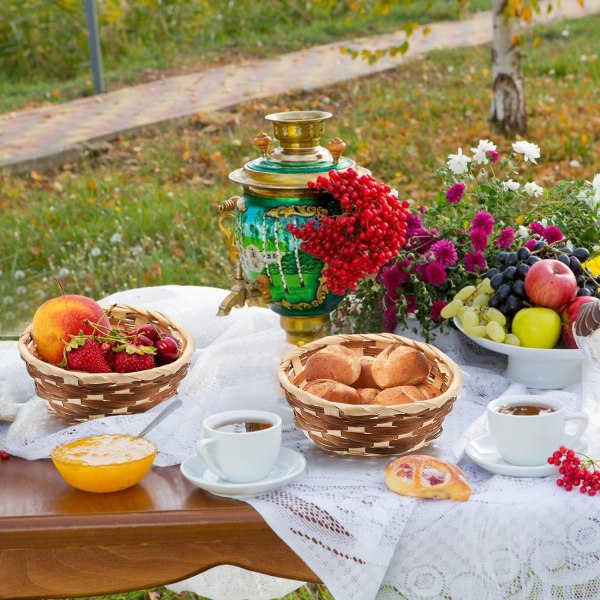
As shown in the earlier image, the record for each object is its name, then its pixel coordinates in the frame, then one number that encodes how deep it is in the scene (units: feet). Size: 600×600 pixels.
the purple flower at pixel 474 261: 8.57
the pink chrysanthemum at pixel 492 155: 9.15
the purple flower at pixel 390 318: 8.61
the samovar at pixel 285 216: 8.14
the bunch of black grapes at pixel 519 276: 8.24
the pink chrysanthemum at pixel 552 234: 8.68
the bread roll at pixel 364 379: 7.75
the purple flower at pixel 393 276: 8.51
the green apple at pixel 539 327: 8.10
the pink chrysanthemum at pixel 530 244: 8.54
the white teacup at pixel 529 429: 7.21
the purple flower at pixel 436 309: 8.47
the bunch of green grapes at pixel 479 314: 8.16
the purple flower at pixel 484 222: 8.48
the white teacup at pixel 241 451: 7.09
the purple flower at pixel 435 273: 8.45
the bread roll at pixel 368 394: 7.52
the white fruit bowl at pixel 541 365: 8.04
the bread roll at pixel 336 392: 7.45
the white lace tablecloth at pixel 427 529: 7.00
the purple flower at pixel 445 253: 8.50
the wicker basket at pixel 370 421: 7.28
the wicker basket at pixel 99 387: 7.64
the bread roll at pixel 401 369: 7.63
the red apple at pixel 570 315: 8.07
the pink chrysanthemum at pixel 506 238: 8.57
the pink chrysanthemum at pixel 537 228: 8.76
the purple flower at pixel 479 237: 8.50
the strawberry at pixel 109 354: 7.77
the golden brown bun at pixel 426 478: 7.13
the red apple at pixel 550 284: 8.14
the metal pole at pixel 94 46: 24.57
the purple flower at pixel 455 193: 8.88
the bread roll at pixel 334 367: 7.65
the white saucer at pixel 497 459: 7.26
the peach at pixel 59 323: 7.82
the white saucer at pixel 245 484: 7.16
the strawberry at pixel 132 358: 7.71
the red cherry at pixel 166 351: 7.87
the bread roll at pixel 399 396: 7.44
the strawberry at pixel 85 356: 7.69
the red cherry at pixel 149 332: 7.97
